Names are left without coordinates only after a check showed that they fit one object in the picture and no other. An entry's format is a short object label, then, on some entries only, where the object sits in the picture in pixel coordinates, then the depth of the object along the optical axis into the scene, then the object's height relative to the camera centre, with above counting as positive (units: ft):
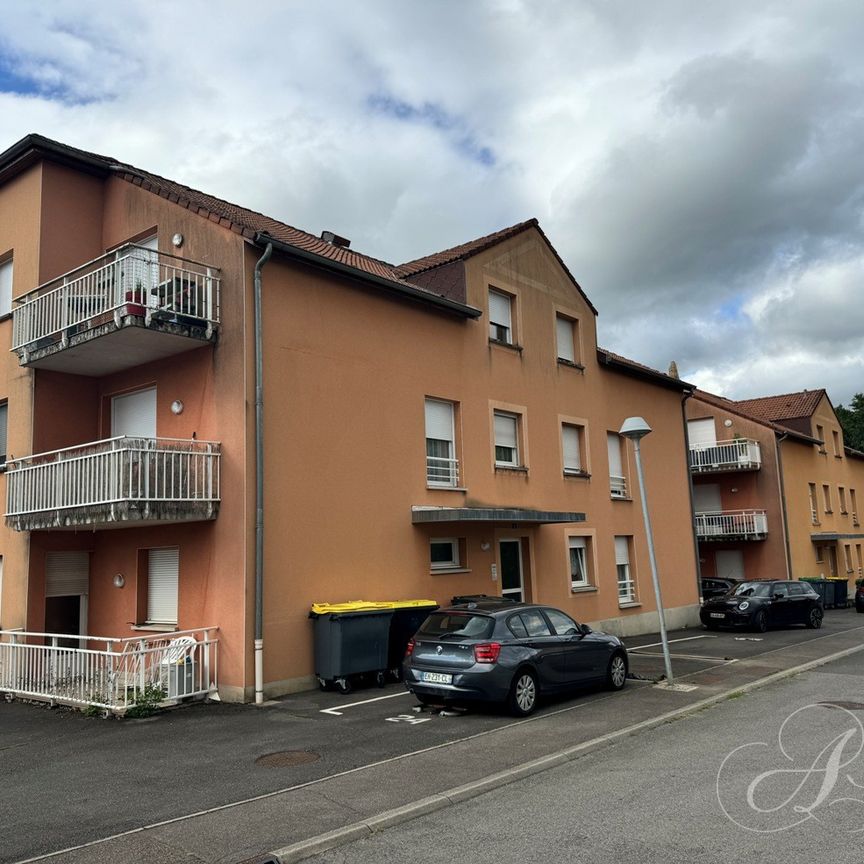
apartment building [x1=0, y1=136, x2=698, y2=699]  39.14 +8.55
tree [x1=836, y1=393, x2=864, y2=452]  189.78 +29.11
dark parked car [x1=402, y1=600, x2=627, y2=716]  31.53 -3.94
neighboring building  103.96 +7.61
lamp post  38.78 +5.87
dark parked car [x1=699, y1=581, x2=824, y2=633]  66.90 -4.96
